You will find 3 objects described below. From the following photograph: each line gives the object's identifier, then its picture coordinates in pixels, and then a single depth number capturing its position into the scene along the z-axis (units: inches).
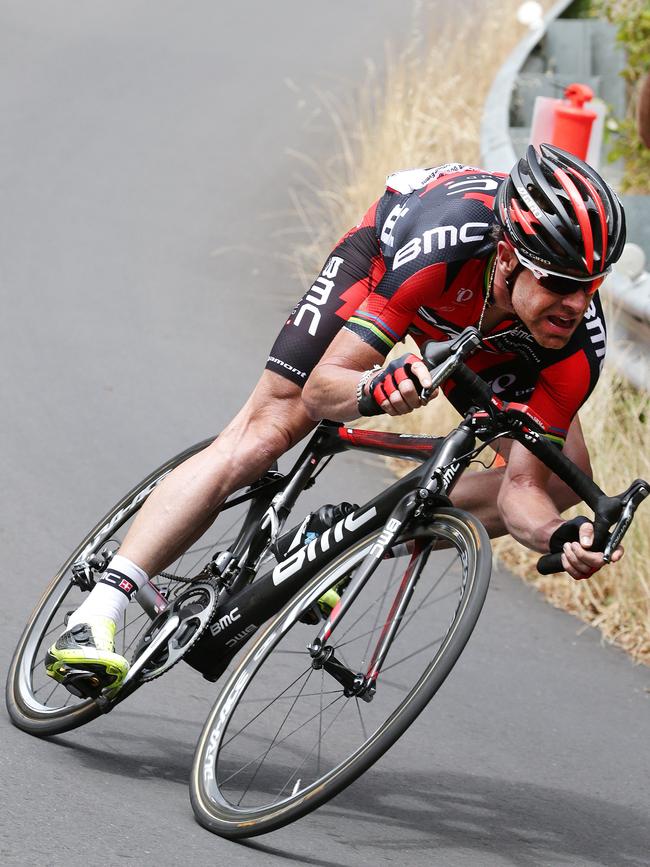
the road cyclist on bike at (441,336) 304.3
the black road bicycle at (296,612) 292.7
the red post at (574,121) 648.4
